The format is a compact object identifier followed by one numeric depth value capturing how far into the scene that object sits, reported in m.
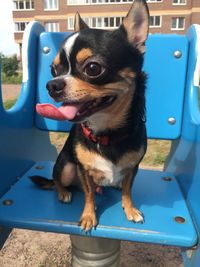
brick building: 19.91
